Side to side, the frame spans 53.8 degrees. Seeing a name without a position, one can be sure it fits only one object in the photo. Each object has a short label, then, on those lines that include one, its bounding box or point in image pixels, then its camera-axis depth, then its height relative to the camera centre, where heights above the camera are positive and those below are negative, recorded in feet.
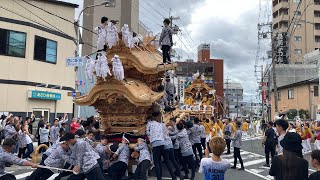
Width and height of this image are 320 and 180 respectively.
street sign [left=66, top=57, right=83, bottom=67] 50.44 +7.73
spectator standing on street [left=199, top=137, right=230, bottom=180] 15.51 -2.61
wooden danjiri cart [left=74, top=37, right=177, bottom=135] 29.99 +1.42
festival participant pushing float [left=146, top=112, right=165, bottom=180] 27.33 -2.65
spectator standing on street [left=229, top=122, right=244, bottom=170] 37.24 -3.85
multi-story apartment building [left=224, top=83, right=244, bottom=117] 296.79 +15.70
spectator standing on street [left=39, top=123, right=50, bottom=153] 46.16 -3.84
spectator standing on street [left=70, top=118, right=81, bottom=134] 43.81 -2.35
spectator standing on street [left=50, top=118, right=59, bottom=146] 45.65 -3.50
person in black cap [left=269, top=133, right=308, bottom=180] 14.16 -2.29
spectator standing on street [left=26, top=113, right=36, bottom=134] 50.52 -2.12
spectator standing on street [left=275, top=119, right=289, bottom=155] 19.67 -0.83
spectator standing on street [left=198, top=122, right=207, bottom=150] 41.37 -3.69
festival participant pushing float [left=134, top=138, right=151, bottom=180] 25.85 -4.20
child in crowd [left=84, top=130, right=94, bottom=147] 26.29 -2.36
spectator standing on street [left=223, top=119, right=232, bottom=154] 49.85 -3.16
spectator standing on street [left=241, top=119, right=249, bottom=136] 90.84 -4.48
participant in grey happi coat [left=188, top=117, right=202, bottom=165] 37.04 -2.81
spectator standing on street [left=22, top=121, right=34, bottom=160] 41.69 -4.70
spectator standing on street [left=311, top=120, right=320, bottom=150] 44.90 -3.28
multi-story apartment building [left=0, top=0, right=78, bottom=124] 62.69 +10.72
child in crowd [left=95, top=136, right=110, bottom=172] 27.30 -3.74
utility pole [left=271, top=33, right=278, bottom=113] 86.35 +13.08
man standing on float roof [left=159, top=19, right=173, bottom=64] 36.70 +8.13
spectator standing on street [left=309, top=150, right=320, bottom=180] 13.12 -2.15
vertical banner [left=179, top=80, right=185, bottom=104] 77.48 +5.71
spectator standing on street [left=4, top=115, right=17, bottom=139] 38.58 -2.80
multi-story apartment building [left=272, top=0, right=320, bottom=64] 171.53 +46.62
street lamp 57.64 +15.59
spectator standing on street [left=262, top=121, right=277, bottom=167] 38.04 -3.45
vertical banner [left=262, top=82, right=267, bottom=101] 132.93 +9.24
